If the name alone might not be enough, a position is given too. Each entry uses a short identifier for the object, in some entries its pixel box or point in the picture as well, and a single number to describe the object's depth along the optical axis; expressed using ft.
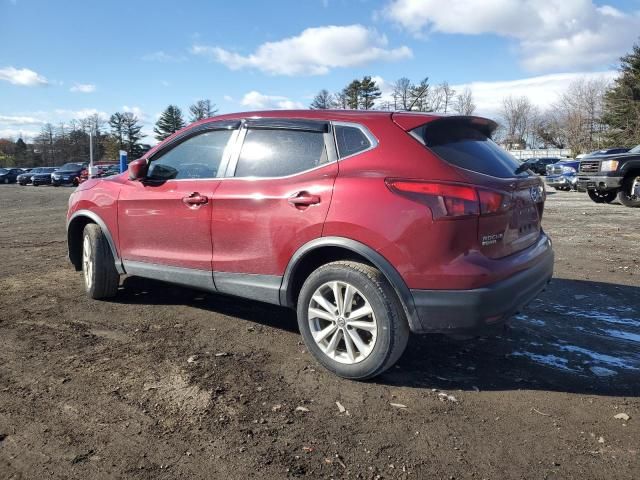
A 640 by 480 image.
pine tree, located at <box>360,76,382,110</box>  235.40
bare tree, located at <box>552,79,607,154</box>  202.39
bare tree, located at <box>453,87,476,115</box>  258.69
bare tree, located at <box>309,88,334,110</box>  228.84
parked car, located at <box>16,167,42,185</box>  141.69
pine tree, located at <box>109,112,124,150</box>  303.07
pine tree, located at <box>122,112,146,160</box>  305.32
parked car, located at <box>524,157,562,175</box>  128.30
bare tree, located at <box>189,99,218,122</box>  280.66
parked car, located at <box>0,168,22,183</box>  161.17
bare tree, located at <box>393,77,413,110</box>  250.37
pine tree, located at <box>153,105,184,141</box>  280.10
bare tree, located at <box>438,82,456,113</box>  273.75
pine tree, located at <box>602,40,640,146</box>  153.58
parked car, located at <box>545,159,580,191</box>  73.31
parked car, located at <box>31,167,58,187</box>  132.26
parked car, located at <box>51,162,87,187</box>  122.11
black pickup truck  45.24
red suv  10.10
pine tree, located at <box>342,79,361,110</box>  234.79
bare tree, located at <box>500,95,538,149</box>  290.15
